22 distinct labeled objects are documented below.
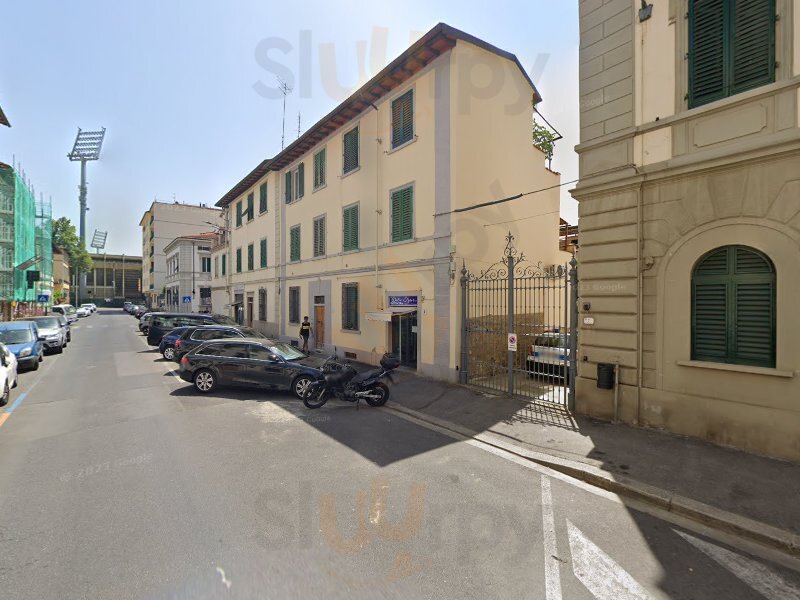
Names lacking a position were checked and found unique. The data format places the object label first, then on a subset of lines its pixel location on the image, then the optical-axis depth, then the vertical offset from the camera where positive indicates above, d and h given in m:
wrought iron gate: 9.58 -1.32
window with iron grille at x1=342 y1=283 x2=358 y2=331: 15.21 -0.30
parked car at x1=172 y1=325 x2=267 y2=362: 14.31 -1.40
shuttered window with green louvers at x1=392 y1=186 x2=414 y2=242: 12.76 +2.78
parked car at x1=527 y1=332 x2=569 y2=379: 10.35 -1.47
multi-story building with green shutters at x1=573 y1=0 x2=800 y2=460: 5.81 +1.41
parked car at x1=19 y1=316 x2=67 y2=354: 17.12 -1.59
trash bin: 7.44 -1.46
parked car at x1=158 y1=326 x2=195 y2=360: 16.27 -1.96
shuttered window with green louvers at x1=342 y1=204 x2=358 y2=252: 15.29 +2.76
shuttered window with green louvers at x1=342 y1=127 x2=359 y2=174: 15.40 +5.83
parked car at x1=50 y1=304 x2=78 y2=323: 38.16 -1.34
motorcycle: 8.73 -1.96
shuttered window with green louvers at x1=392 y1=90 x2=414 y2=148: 12.84 +5.95
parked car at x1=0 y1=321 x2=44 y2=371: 12.74 -1.50
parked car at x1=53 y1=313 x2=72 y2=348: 20.59 -1.28
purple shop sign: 12.47 -0.08
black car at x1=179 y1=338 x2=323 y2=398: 9.76 -1.72
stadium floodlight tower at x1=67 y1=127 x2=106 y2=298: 78.94 +30.18
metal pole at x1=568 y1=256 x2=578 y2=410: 8.29 -0.52
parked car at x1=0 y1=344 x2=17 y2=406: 8.67 -1.75
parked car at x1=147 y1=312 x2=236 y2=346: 20.12 -1.25
